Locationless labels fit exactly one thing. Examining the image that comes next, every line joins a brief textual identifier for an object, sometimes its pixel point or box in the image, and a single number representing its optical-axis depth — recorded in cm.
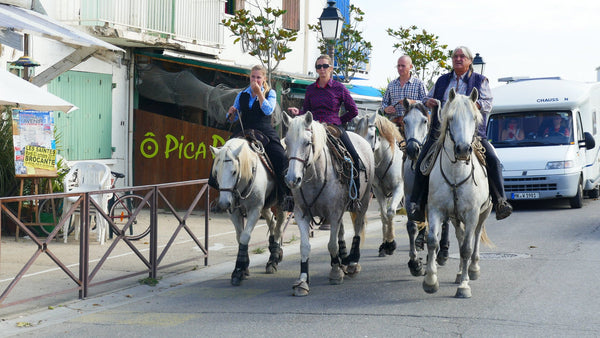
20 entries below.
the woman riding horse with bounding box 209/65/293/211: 909
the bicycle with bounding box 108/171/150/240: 1234
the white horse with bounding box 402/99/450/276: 870
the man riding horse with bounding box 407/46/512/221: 831
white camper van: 1709
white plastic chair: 1246
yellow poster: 1219
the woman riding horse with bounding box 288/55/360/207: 932
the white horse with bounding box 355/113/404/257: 1096
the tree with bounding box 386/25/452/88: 2377
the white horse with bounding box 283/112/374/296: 793
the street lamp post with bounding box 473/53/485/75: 2511
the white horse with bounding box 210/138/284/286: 849
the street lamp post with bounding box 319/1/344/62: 1520
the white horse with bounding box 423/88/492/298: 755
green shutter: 1555
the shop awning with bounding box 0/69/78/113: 903
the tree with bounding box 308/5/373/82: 2258
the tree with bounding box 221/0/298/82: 1578
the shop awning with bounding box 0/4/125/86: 1048
